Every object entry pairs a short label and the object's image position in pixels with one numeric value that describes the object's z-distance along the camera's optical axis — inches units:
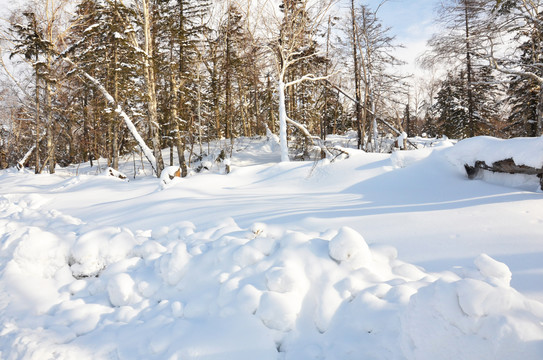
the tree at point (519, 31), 332.5
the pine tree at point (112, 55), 436.1
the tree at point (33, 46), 544.4
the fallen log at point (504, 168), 152.3
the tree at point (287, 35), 394.6
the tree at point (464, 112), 773.3
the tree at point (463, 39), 356.2
